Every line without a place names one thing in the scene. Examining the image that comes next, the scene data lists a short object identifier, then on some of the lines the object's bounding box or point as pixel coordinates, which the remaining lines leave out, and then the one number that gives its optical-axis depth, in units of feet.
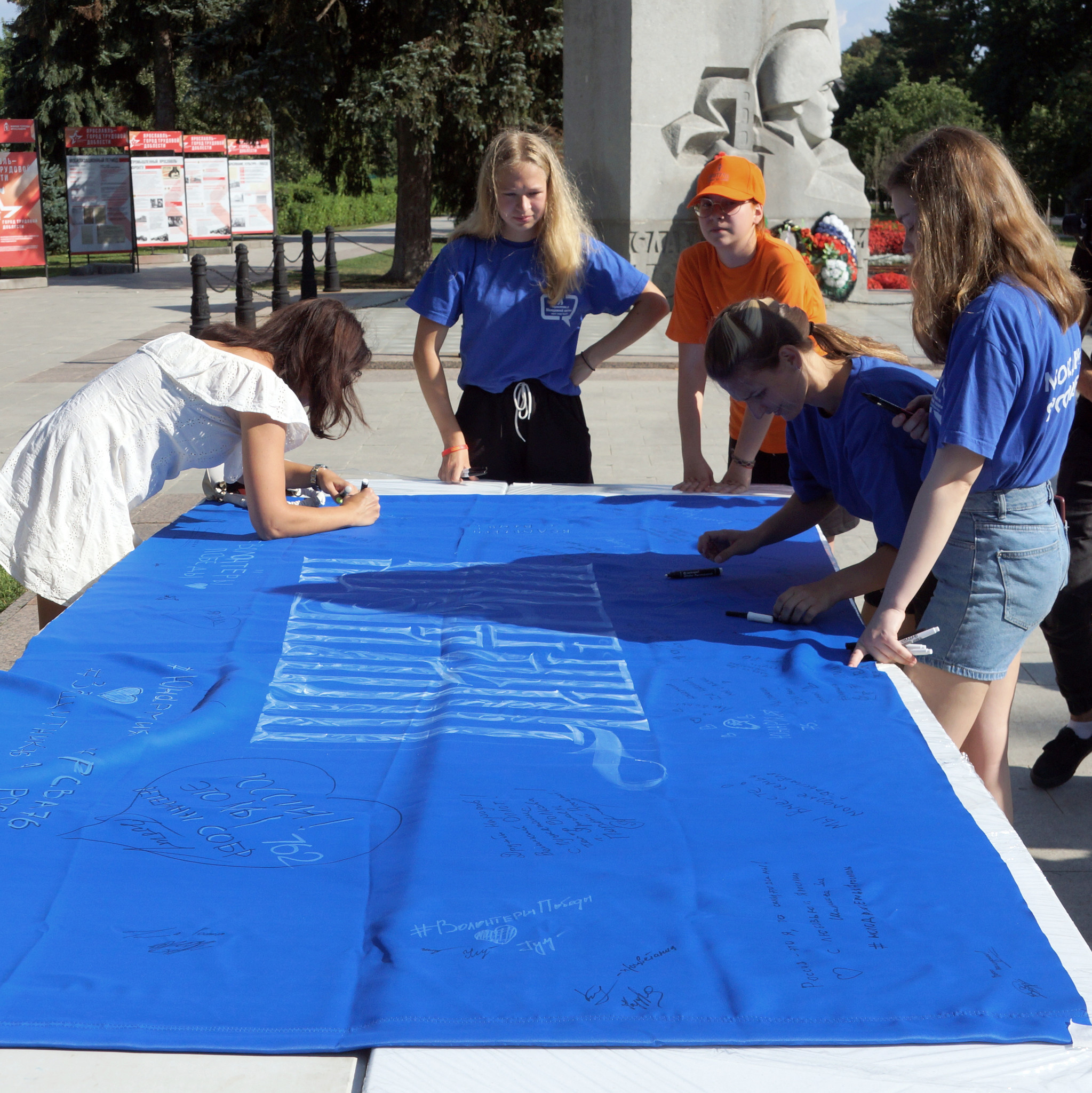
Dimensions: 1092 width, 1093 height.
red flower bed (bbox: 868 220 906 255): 77.00
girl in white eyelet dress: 10.08
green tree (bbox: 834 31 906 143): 174.70
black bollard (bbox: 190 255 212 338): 42.19
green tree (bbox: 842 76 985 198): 121.70
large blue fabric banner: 4.58
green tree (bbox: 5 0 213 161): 92.53
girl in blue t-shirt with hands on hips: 12.47
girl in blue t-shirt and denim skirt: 7.07
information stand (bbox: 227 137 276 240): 78.48
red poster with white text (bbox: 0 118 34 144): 64.44
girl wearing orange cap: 11.89
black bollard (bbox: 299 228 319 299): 50.11
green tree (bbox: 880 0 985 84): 166.91
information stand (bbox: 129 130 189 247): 77.25
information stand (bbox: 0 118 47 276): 63.77
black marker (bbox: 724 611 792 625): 8.75
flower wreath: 46.55
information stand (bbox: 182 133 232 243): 77.92
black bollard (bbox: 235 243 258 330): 44.07
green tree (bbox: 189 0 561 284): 58.85
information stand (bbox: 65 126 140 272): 75.77
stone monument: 48.65
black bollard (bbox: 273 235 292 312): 49.24
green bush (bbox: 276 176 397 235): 129.18
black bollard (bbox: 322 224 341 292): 57.00
